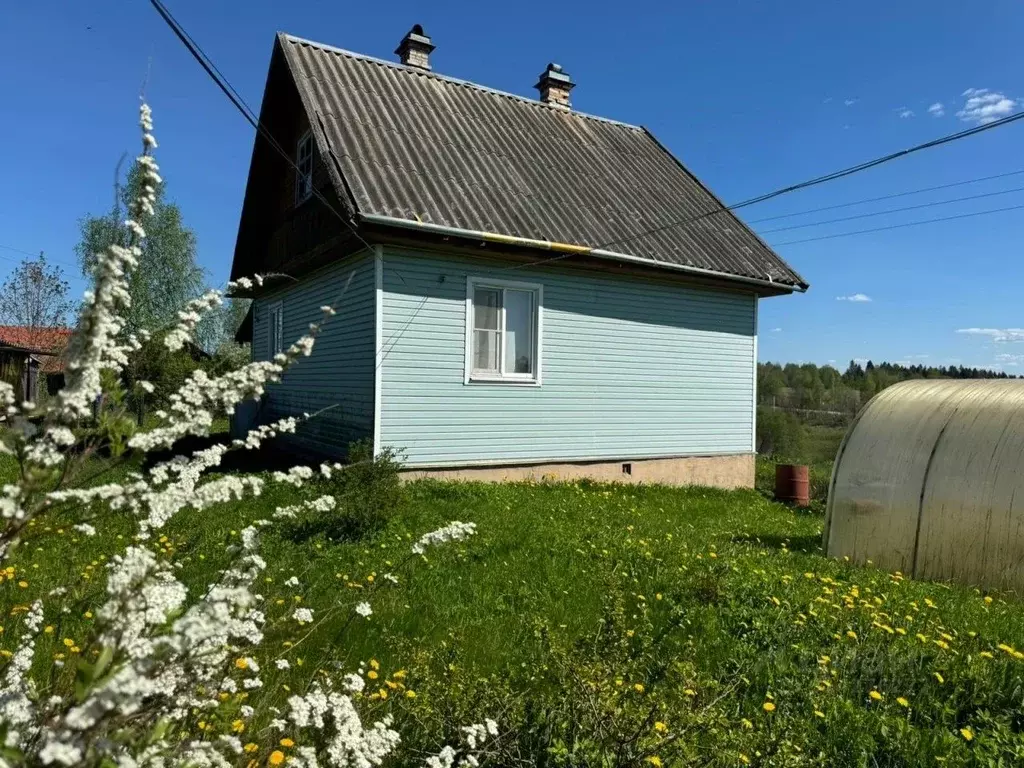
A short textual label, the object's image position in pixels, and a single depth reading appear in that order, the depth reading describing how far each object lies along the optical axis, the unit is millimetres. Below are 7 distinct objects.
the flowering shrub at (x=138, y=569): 1252
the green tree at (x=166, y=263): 31172
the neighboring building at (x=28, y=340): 24953
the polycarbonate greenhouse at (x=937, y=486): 6398
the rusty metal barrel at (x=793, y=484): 13500
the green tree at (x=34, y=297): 24922
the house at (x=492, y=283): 10305
